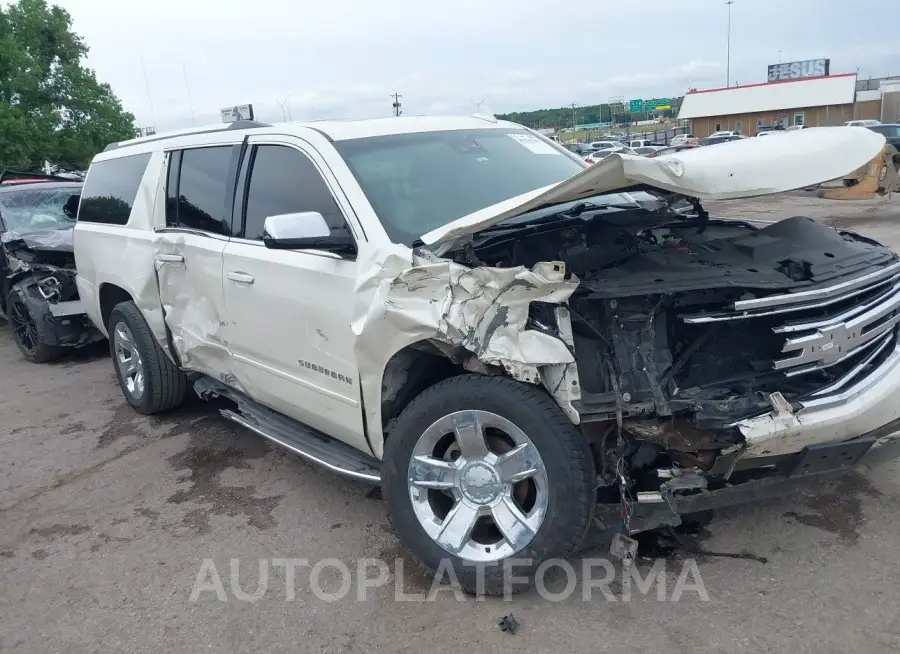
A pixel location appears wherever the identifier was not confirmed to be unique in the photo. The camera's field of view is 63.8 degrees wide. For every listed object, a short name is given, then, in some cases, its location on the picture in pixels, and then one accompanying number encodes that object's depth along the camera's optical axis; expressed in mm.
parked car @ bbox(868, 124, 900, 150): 24638
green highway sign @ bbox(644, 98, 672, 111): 85262
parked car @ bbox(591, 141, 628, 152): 38269
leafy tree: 22344
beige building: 58688
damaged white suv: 2689
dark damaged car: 7102
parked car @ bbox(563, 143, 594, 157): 34250
